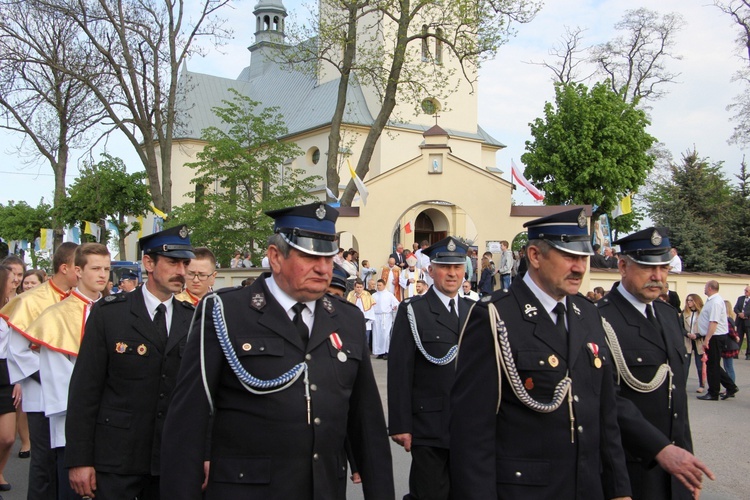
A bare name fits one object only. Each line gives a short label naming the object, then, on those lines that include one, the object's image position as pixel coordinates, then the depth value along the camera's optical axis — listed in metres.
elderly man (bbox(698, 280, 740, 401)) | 13.17
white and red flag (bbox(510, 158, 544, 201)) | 29.71
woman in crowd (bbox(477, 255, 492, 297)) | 22.89
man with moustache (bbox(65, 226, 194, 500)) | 4.41
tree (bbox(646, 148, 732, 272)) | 33.19
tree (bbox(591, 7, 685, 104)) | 46.81
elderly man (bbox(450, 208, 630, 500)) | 3.60
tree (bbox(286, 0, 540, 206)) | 25.19
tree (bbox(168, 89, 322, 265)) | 28.41
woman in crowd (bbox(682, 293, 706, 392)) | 14.39
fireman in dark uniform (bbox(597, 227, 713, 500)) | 4.16
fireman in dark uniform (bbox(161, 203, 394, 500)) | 3.26
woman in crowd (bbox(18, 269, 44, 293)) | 10.22
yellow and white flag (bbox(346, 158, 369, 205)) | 25.47
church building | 26.64
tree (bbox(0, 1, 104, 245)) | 29.39
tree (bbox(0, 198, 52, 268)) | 52.63
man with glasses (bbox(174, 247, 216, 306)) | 7.14
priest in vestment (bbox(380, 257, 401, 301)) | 21.28
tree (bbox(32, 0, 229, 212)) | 29.50
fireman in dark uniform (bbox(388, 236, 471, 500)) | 5.59
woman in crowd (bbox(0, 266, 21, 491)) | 7.38
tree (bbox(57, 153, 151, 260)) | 35.34
